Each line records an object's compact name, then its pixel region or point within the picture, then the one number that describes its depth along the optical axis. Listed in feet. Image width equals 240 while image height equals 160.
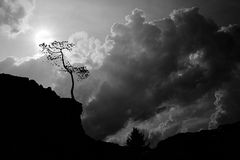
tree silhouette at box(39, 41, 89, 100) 144.24
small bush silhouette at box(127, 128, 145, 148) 227.20
